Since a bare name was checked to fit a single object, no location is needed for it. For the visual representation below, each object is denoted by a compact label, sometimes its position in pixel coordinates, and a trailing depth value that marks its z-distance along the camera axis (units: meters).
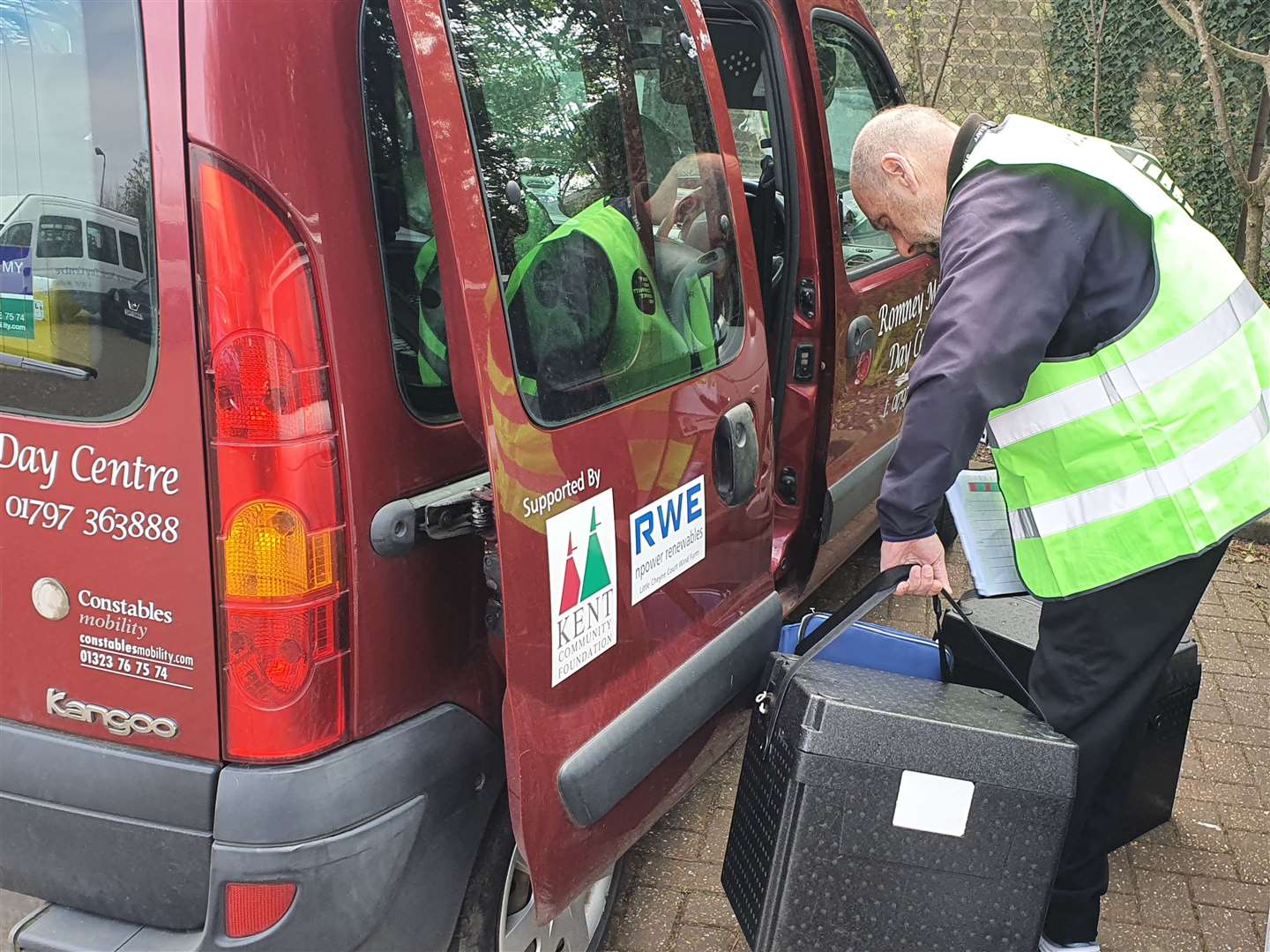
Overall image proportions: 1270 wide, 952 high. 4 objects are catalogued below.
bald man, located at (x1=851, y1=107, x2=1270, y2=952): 1.73
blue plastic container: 2.23
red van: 1.39
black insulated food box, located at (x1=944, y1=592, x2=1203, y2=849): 2.55
